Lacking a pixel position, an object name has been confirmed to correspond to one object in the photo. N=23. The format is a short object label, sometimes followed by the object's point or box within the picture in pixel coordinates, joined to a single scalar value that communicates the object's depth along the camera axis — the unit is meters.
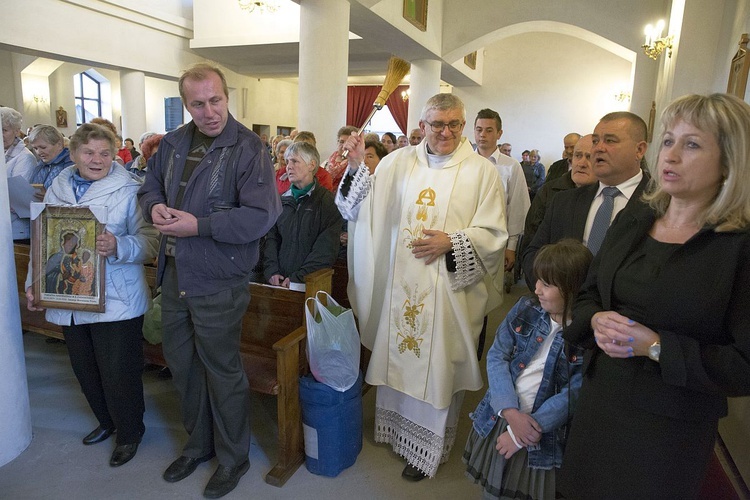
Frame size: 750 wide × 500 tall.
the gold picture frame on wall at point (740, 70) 3.14
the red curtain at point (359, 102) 16.80
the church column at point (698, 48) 4.64
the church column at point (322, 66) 4.91
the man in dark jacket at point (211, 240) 1.90
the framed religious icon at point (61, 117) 13.41
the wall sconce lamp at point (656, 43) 5.41
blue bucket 2.23
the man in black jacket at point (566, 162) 4.16
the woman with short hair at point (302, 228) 2.63
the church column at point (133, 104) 9.52
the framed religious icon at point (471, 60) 11.09
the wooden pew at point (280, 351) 2.22
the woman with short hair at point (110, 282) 2.12
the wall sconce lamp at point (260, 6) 8.86
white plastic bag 2.21
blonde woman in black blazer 1.09
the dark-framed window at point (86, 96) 15.01
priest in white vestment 2.23
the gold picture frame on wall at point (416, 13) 6.79
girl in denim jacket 1.64
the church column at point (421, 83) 8.50
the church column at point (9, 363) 2.13
